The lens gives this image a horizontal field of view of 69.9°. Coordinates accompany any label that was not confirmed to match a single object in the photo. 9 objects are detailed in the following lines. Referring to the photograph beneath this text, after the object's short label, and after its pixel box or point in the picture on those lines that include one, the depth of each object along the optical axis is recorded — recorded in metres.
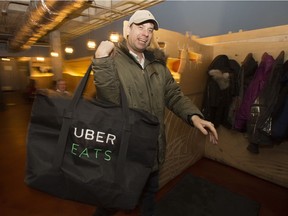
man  0.87
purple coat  2.09
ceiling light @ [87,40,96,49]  5.63
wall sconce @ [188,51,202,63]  2.23
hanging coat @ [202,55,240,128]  2.36
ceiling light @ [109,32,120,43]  4.03
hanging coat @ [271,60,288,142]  1.90
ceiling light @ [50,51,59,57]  6.37
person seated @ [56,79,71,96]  3.25
